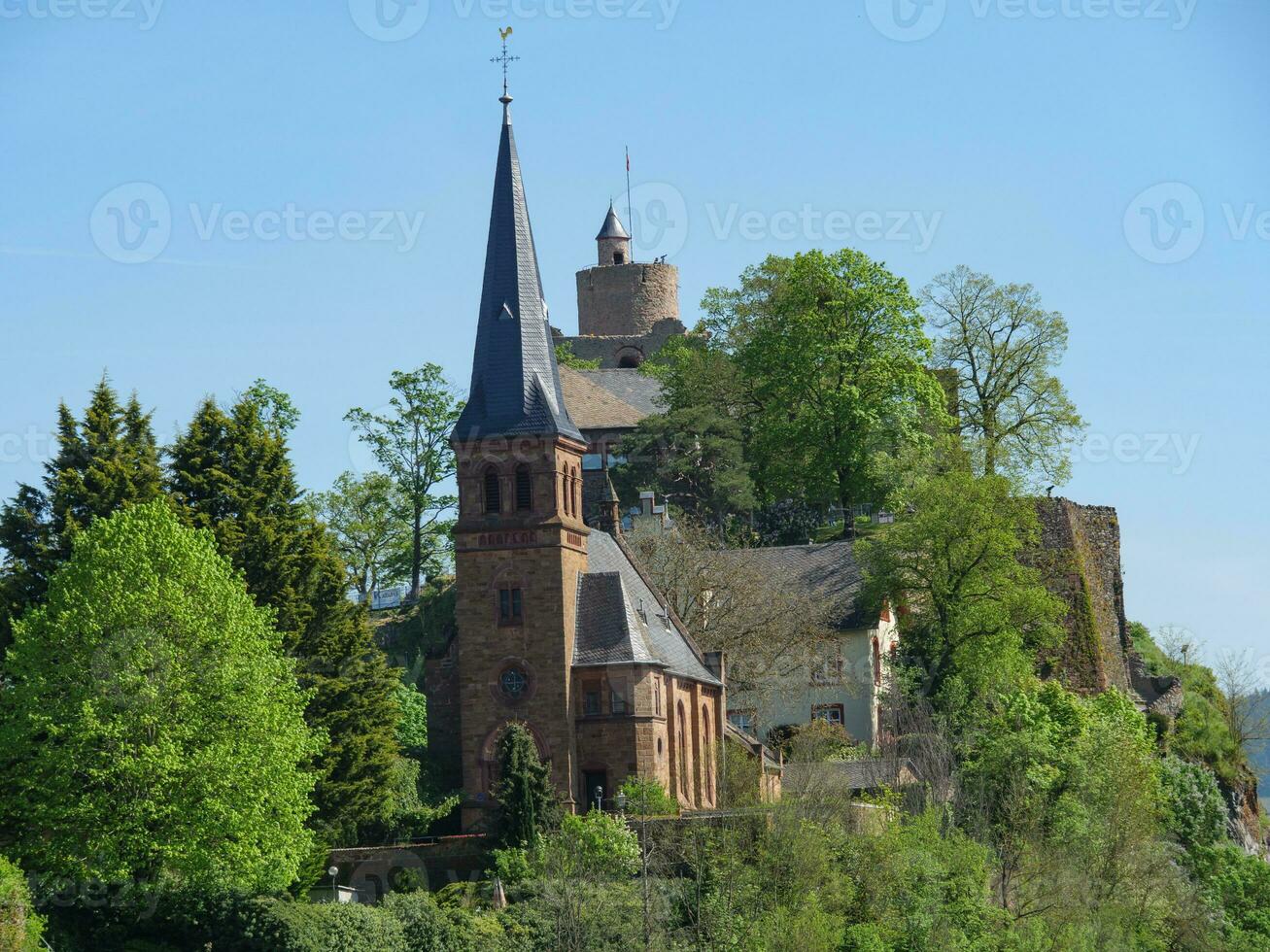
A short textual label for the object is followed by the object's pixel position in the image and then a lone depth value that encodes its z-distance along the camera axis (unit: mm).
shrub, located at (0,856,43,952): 41969
